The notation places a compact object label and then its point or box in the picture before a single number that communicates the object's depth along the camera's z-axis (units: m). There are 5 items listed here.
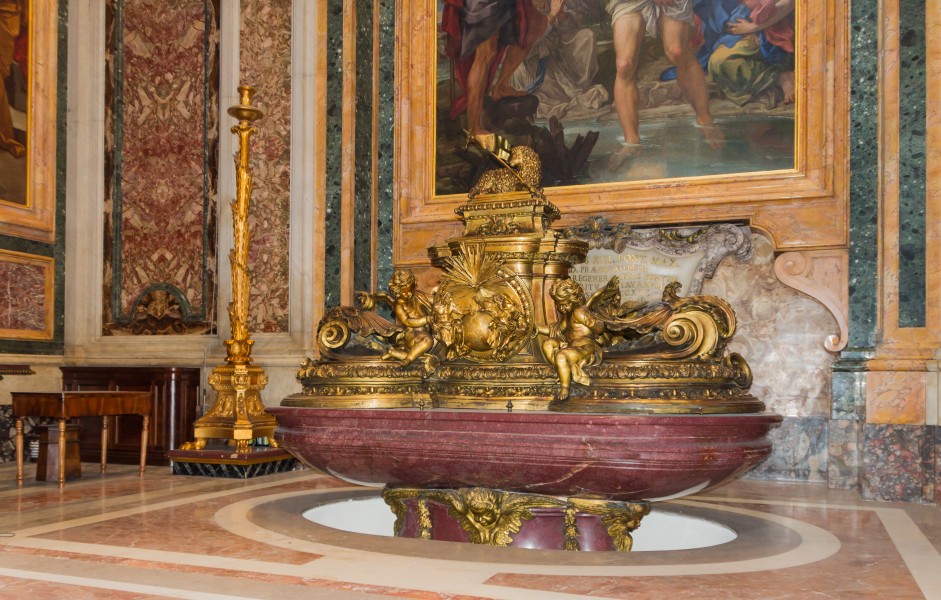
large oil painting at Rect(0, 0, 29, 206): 8.90
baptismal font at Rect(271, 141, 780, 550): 4.10
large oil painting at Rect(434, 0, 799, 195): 7.53
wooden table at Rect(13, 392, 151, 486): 6.86
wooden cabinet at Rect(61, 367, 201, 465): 8.55
